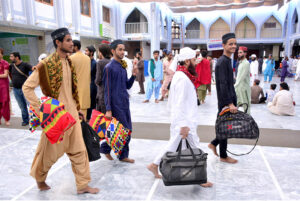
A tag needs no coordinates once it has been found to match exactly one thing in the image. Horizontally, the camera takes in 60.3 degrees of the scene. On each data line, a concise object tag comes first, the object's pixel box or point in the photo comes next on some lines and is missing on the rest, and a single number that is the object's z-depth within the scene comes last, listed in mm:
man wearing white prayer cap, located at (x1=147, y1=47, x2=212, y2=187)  2426
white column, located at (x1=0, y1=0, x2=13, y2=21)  10154
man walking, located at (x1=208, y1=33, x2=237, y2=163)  3068
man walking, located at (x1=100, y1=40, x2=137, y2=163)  3156
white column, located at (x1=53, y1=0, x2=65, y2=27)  13418
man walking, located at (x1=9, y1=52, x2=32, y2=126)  5246
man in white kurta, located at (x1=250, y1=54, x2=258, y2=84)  10281
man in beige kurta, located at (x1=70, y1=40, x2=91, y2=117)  4195
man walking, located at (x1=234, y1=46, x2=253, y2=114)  4520
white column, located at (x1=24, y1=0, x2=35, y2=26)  11445
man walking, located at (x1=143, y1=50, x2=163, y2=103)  7984
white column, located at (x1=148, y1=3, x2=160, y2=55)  18266
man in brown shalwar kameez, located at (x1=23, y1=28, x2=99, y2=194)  2343
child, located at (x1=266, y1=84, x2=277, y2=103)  7241
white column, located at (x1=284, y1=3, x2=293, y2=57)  20594
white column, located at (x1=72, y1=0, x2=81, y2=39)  14702
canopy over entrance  22125
